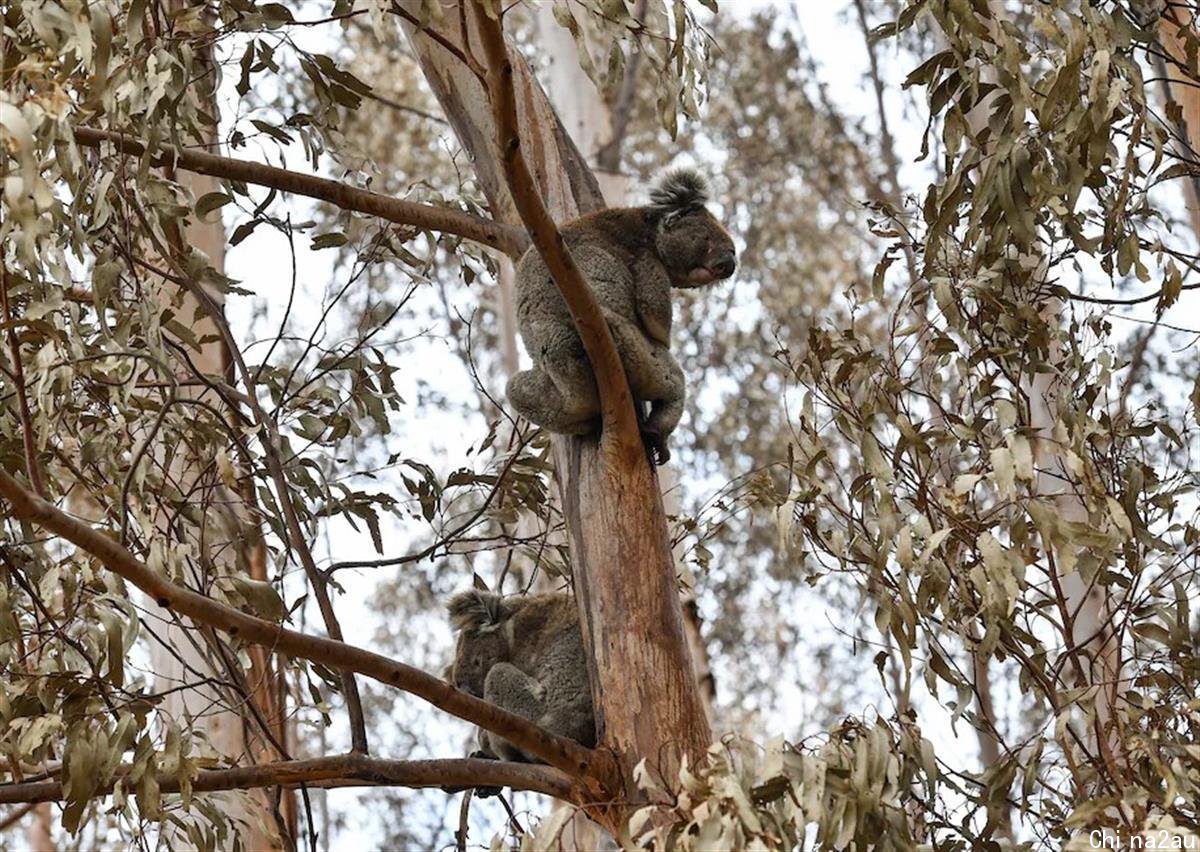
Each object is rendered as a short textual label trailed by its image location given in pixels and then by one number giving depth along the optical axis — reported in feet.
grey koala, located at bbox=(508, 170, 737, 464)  25.11
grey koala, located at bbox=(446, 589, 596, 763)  26.66
